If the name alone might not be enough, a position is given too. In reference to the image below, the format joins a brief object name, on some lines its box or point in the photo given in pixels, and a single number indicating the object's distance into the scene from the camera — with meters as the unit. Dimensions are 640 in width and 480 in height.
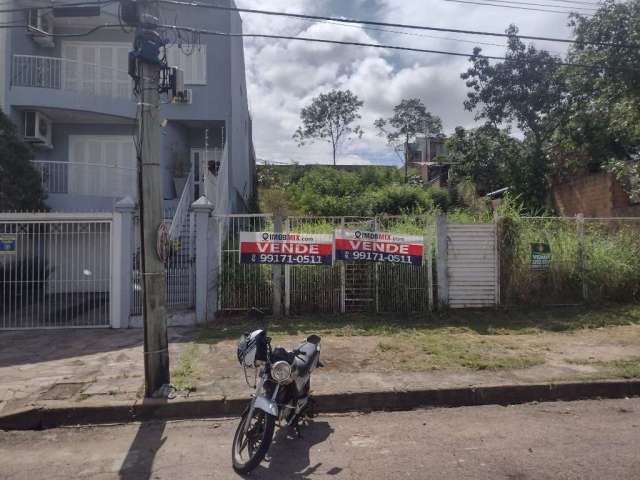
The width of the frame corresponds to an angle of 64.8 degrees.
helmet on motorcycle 4.11
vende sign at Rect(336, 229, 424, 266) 9.48
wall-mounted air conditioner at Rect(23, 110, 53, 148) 14.45
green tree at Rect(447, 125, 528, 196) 20.42
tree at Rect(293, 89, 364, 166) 40.50
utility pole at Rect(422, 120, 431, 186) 37.94
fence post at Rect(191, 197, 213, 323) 9.19
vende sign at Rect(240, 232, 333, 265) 9.36
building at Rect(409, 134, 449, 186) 30.69
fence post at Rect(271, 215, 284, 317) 9.44
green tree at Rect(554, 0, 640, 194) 13.02
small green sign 10.16
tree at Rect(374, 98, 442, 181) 39.16
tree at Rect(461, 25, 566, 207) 19.89
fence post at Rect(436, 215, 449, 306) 9.81
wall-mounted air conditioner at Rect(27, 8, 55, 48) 14.38
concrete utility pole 5.44
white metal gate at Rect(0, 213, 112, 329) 9.28
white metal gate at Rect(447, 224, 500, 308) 9.91
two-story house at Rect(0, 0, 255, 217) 14.20
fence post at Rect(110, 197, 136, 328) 9.11
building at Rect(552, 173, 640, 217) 15.98
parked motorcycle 3.83
